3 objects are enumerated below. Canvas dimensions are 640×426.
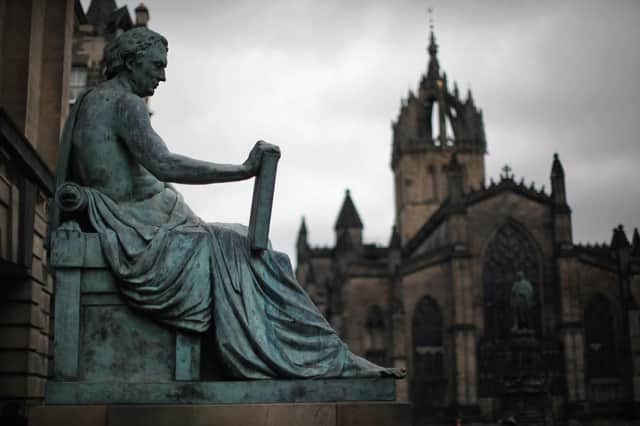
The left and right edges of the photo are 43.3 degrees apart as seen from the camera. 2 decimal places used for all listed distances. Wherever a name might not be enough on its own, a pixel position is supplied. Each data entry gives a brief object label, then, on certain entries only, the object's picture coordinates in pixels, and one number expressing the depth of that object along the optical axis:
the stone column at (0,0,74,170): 11.55
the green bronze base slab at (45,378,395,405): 4.09
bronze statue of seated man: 4.31
